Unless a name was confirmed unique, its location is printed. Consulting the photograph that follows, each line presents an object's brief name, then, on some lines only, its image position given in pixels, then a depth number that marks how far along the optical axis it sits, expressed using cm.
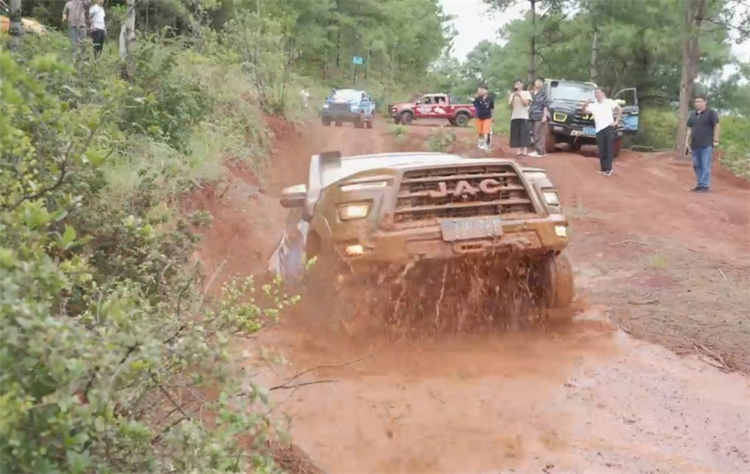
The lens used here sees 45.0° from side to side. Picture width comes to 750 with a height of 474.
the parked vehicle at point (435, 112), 3806
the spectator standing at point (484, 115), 1848
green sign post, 5186
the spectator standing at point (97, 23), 1347
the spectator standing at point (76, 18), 1174
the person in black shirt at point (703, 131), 1427
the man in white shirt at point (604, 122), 1574
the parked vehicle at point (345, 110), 3020
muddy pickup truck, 645
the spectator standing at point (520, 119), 1759
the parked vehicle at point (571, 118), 1947
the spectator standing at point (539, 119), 1831
